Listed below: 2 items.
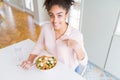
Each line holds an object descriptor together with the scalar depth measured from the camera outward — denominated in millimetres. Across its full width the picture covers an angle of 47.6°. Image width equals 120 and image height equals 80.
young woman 990
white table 924
